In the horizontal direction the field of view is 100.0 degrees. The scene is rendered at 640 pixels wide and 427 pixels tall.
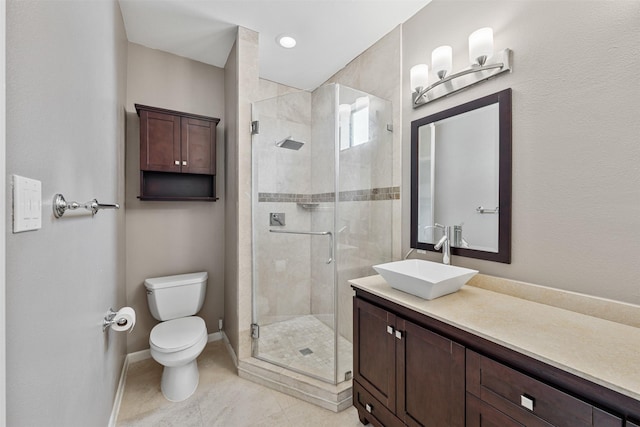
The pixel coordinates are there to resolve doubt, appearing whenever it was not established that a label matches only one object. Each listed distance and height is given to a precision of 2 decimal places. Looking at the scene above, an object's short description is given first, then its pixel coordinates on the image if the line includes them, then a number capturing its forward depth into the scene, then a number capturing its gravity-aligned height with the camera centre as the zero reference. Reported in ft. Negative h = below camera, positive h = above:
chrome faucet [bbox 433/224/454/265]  5.41 -0.66
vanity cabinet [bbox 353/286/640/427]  2.56 -2.07
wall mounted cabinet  7.13 +1.62
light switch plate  1.91 +0.06
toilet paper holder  4.58 -1.91
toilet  5.84 -2.82
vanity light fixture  4.73 +2.78
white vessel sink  4.29 -1.15
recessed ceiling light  7.25 +4.71
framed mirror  4.80 +0.70
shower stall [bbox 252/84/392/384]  6.88 -0.09
